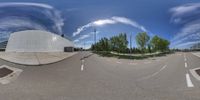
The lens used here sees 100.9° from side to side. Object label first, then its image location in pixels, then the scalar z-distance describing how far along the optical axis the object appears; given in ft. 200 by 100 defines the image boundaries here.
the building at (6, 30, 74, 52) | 67.16
